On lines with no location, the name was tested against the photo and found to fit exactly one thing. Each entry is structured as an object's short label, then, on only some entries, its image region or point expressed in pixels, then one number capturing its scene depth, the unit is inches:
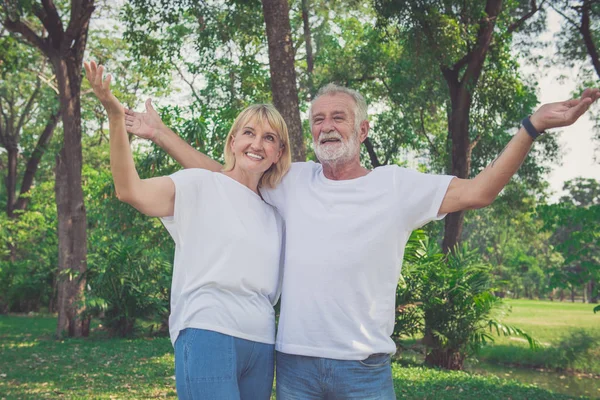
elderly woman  93.5
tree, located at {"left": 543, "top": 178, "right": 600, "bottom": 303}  346.3
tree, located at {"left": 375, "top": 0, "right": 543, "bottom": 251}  444.1
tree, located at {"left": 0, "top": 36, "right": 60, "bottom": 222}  880.3
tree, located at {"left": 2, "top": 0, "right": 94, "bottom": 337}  506.3
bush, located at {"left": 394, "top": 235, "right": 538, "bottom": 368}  390.9
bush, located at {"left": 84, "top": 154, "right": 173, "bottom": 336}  512.4
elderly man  101.7
